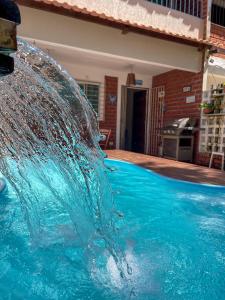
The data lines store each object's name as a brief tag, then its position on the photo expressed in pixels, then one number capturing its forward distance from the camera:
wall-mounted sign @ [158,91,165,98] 9.88
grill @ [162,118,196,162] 8.19
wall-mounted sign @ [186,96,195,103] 8.41
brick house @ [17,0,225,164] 6.21
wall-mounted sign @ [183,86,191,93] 8.62
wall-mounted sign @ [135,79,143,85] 10.13
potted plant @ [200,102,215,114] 7.62
